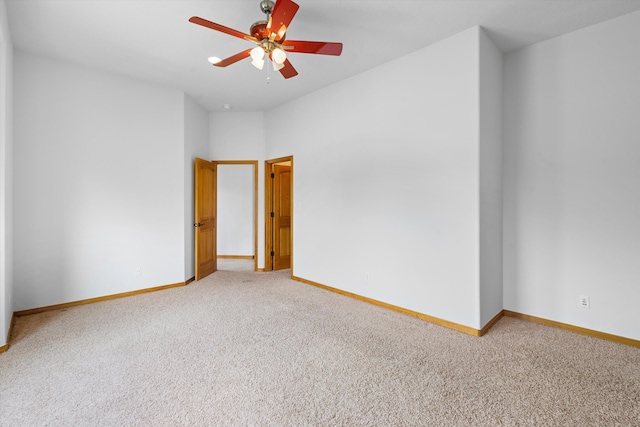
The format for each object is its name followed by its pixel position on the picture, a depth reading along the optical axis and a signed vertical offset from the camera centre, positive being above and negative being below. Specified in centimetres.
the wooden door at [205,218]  462 -8
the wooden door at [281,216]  544 -6
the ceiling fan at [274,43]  203 +128
